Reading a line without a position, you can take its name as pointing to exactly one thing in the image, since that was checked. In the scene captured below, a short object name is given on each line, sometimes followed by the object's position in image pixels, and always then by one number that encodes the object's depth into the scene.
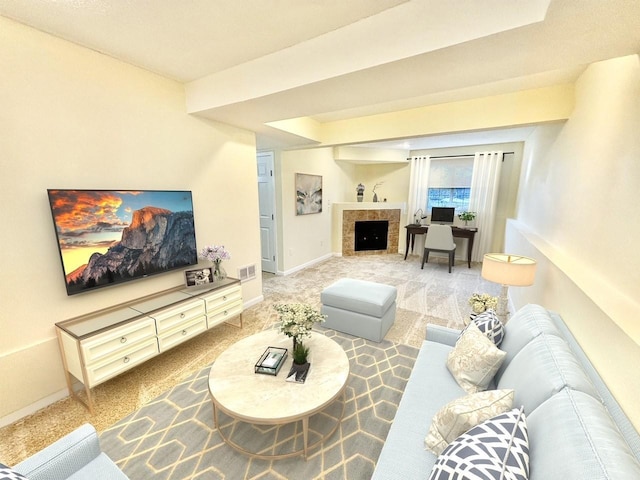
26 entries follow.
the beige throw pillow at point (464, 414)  1.03
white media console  1.80
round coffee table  1.39
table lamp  1.94
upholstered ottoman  2.62
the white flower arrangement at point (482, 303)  2.27
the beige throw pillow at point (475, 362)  1.42
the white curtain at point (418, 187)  5.84
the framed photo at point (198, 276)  2.62
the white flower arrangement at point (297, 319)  1.69
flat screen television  1.87
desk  5.18
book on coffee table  1.60
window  5.62
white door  4.65
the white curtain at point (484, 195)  5.18
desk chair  4.95
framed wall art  4.96
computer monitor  5.59
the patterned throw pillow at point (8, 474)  0.77
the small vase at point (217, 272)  2.76
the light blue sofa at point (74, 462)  1.01
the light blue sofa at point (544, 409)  0.71
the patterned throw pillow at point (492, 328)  1.59
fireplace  6.20
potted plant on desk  5.40
